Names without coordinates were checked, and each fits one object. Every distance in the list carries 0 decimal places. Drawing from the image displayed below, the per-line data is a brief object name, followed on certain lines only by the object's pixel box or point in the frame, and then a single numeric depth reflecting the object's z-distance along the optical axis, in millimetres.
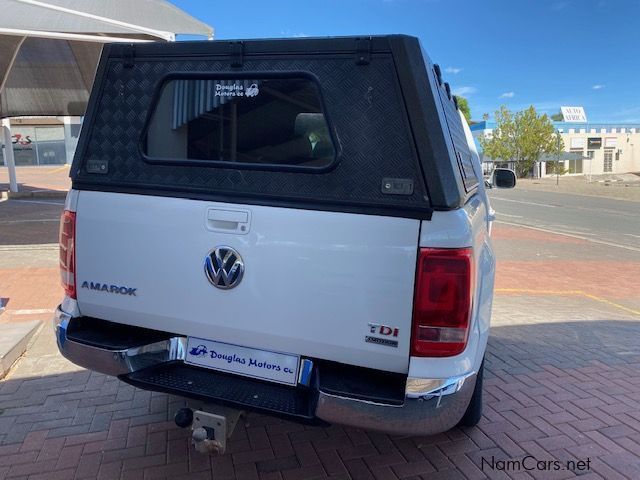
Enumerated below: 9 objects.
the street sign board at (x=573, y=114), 80625
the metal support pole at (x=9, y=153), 17031
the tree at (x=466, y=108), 61194
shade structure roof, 7773
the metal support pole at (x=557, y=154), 55147
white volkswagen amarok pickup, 2096
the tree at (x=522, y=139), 55375
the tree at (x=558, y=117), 82500
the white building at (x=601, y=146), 67625
